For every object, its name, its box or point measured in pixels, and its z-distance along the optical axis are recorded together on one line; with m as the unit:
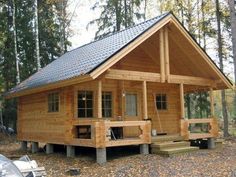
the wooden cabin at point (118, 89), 12.03
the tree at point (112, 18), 27.44
